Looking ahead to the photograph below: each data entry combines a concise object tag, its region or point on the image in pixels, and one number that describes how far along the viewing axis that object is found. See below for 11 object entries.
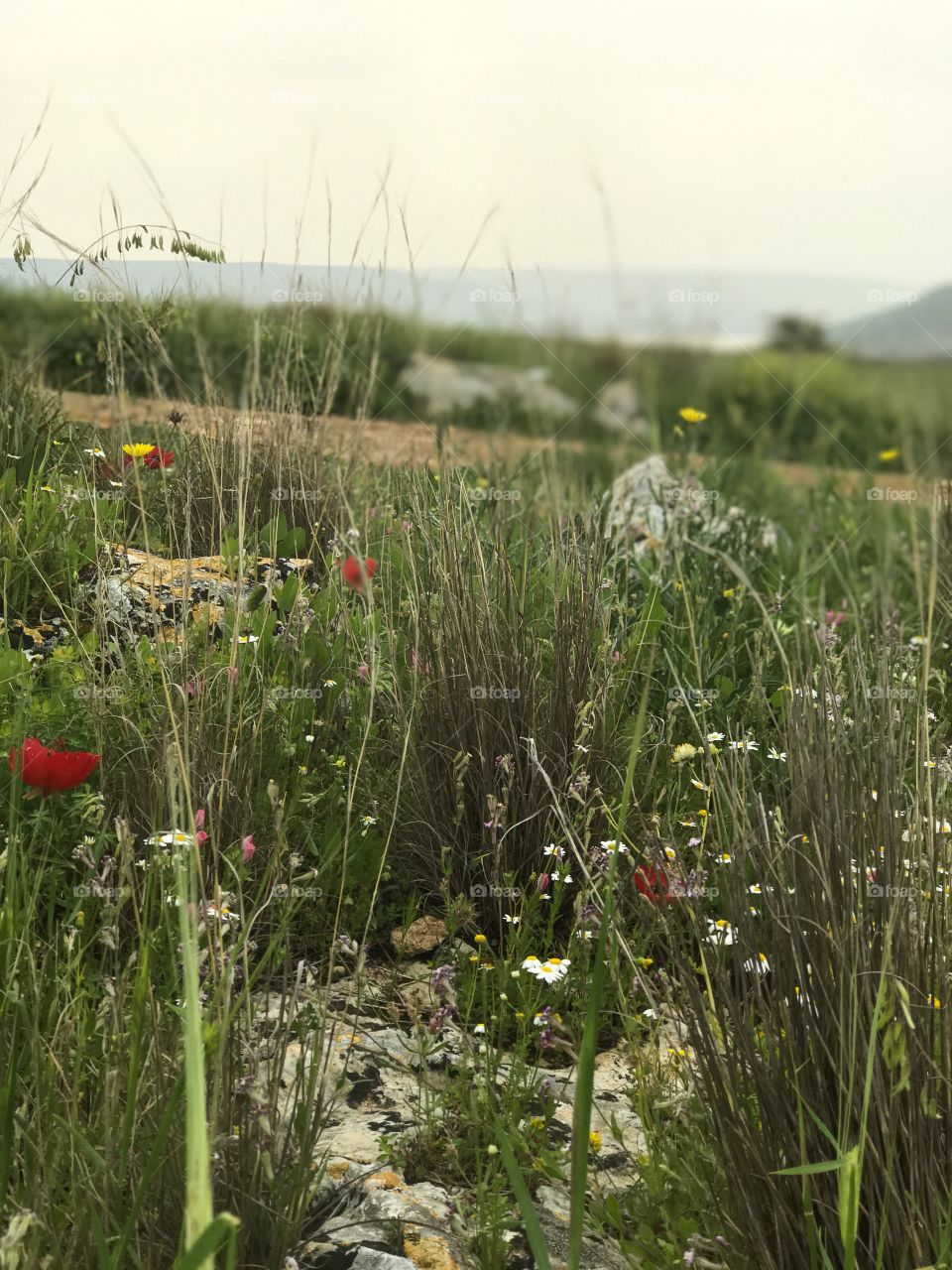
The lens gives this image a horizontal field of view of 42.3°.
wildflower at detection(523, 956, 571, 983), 2.23
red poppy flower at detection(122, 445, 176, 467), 3.54
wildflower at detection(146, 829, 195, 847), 1.55
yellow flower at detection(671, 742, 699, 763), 2.90
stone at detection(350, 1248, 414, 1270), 1.72
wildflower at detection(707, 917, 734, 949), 1.82
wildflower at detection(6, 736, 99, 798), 2.23
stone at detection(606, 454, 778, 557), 4.09
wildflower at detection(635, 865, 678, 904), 1.86
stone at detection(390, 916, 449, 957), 2.62
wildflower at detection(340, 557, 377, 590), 2.80
